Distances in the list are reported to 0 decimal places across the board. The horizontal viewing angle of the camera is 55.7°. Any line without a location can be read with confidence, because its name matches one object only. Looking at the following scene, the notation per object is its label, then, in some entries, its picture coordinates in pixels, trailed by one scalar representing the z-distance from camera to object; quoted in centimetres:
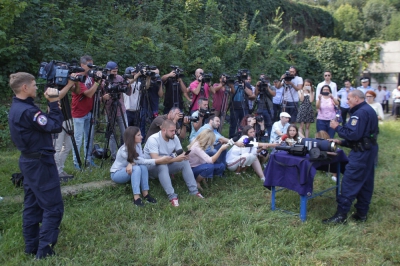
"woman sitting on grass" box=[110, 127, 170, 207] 482
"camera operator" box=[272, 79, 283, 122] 828
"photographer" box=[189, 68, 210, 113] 687
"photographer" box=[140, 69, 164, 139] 674
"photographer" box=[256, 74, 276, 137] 740
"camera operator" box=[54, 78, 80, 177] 519
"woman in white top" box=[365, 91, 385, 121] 707
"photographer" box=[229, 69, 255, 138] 747
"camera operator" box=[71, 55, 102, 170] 551
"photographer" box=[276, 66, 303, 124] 774
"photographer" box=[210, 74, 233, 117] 743
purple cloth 441
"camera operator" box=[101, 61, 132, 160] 574
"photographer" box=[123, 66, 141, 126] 657
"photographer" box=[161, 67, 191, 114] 680
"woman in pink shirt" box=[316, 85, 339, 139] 729
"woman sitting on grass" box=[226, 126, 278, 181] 606
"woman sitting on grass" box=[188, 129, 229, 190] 550
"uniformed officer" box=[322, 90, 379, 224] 436
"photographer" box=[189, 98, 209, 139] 622
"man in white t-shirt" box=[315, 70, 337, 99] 773
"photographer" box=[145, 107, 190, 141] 559
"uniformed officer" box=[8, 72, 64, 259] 321
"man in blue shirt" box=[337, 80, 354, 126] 859
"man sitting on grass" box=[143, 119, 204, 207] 498
